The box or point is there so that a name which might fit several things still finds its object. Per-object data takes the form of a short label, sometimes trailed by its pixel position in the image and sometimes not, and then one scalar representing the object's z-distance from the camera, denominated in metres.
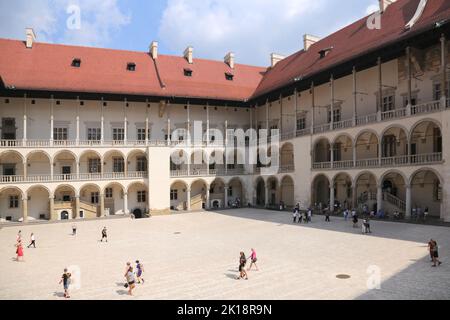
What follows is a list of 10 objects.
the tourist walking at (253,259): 14.21
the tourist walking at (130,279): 11.81
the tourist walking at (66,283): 11.75
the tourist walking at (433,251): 13.66
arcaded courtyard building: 26.17
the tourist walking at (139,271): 12.91
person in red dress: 17.47
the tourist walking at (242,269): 13.19
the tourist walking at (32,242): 20.99
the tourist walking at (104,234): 22.36
